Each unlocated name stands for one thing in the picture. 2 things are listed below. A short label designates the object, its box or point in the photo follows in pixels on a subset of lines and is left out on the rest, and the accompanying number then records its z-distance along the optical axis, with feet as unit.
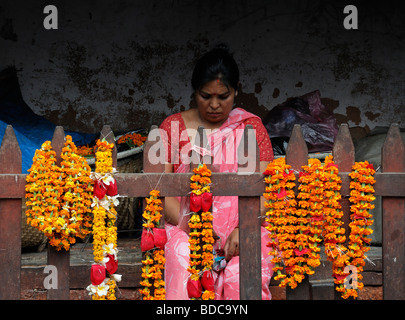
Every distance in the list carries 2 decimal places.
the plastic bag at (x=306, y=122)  14.92
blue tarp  14.85
